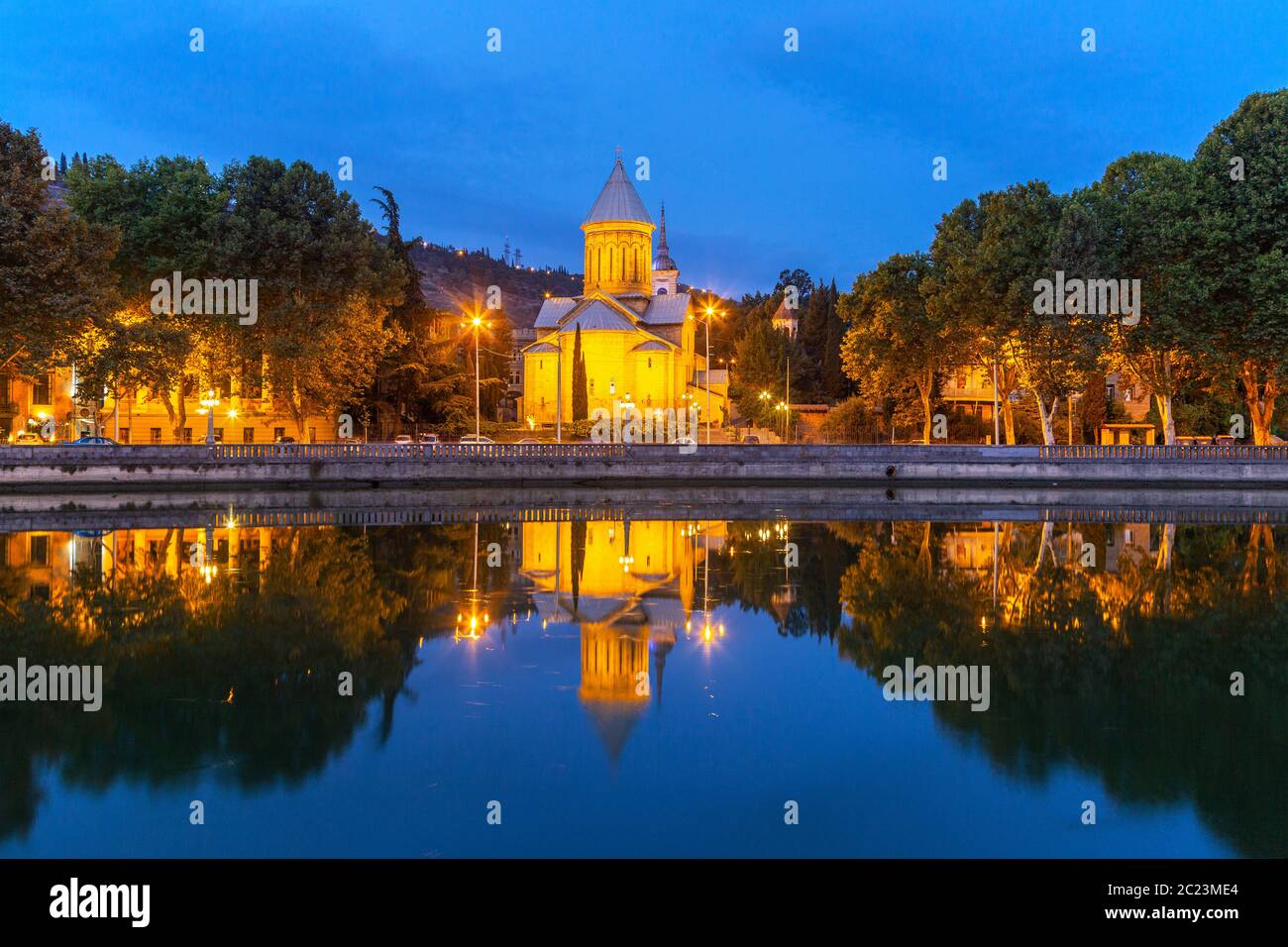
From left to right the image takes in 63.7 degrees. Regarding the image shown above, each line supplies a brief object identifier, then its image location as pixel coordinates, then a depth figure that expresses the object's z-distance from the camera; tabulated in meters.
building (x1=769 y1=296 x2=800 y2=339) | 126.88
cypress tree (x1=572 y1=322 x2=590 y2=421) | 71.00
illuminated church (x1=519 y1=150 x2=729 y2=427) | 74.50
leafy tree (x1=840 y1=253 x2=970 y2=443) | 52.81
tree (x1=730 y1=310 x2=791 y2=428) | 83.00
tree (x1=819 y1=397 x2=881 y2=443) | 65.19
